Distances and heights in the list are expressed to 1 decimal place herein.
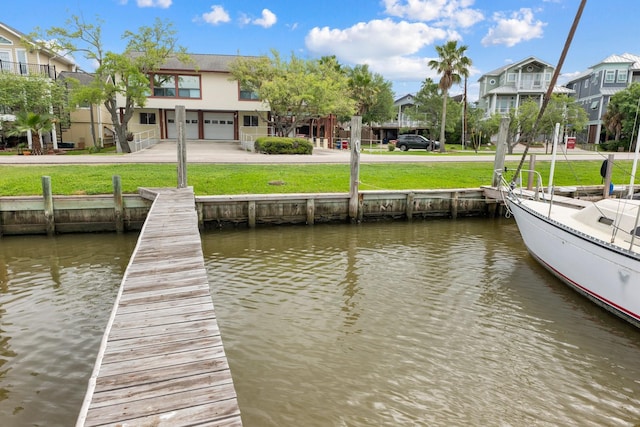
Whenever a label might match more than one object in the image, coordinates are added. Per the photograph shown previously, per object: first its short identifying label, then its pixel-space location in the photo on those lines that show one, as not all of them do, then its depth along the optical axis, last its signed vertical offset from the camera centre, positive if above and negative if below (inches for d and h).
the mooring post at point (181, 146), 524.7 -9.5
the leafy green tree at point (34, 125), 1043.9 +21.7
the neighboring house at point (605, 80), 1903.3 +279.7
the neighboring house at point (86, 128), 1434.5 +24.3
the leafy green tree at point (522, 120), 1483.8 +81.6
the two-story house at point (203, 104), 1422.2 +108.0
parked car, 1619.1 -1.1
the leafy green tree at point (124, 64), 1080.2 +179.5
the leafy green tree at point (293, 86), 1218.6 +146.3
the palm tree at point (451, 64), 1576.0 +274.4
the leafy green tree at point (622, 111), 1562.5 +125.5
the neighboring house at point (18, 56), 1259.8 +219.2
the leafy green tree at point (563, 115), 1508.4 +103.1
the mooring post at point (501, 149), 609.3 -6.0
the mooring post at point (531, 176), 622.8 -41.8
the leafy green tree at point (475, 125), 1849.2 +77.4
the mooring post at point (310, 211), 554.9 -85.3
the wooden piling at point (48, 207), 481.5 -76.3
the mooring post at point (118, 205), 500.7 -75.3
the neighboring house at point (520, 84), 2031.3 +272.6
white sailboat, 292.0 -74.3
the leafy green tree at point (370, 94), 1825.8 +202.2
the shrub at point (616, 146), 1643.0 +4.1
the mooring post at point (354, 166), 559.5 -30.0
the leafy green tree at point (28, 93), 1110.4 +103.2
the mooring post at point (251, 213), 533.3 -85.8
